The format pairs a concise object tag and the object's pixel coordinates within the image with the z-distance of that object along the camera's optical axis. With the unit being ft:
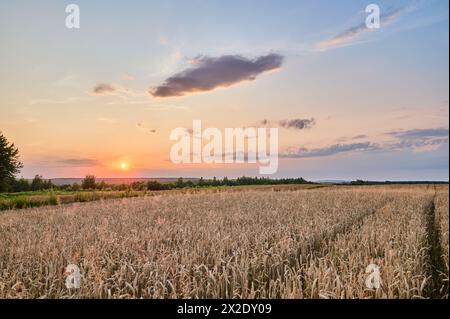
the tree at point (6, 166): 112.37
